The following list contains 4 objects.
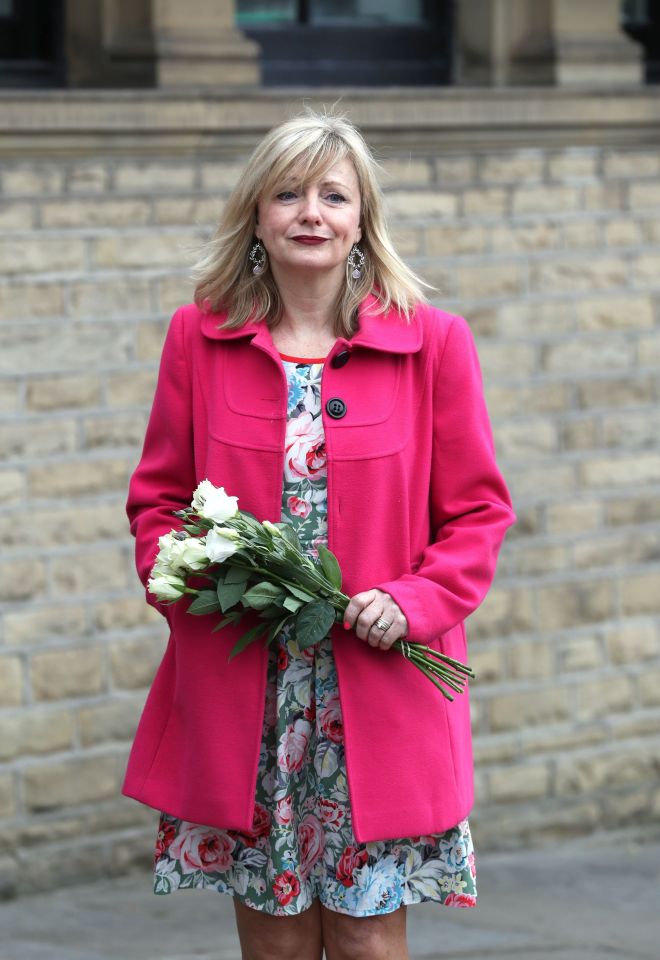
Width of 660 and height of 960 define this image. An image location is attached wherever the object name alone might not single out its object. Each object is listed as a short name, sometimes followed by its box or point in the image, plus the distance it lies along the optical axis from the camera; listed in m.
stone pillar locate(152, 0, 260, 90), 10.65
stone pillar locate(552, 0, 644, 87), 11.86
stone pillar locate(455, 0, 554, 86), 12.02
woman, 6.17
